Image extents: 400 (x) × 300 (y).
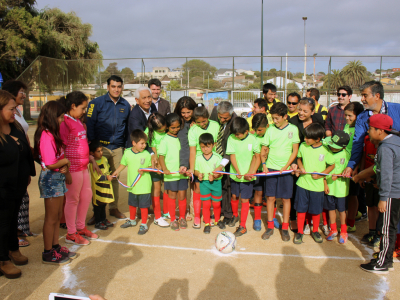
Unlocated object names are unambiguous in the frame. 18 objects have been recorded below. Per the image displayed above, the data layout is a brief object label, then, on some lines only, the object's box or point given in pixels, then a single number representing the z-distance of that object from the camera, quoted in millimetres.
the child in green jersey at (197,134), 4543
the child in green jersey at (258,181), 4582
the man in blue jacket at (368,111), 4008
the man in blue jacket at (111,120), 4895
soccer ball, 3907
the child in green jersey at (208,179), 4566
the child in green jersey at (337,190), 4238
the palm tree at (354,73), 15938
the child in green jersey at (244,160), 4457
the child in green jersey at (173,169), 4668
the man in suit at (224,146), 4711
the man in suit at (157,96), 5757
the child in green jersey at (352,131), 4566
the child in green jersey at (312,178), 4180
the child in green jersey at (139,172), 4648
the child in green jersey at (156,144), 4676
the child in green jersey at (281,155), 4336
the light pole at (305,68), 15936
